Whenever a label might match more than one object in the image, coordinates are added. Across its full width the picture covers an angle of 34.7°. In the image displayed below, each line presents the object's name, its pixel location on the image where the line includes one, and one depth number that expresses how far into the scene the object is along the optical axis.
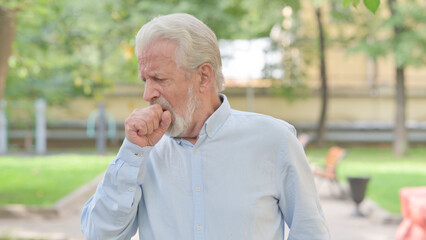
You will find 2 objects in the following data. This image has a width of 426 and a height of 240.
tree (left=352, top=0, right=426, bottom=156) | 21.64
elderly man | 2.19
